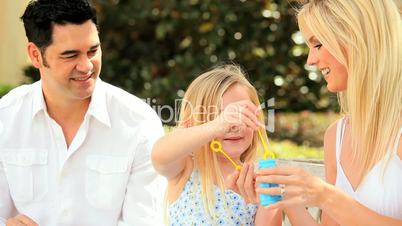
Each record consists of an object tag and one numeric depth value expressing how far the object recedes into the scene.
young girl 2.85
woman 2.57
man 3.19
